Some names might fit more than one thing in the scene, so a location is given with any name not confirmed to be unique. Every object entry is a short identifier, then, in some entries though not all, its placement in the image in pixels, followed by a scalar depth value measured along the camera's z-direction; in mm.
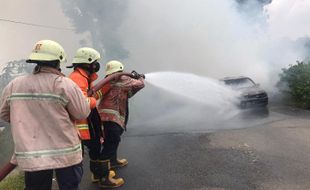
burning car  8668
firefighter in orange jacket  3164
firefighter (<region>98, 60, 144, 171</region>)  3813
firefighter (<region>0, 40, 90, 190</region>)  2315
